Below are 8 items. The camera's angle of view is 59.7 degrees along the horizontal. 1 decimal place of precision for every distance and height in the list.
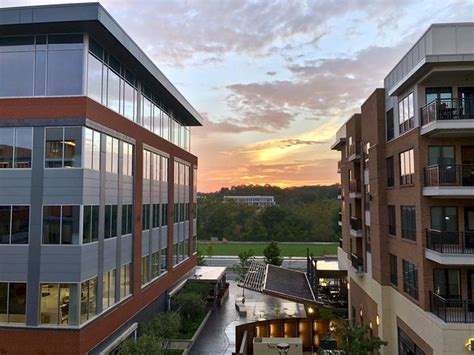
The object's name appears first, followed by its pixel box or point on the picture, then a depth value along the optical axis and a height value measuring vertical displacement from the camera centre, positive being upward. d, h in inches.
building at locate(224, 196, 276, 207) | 4657.0 +82.9
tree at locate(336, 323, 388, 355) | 754.2 -250.4
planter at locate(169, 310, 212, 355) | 935.2 -320.5
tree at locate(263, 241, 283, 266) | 1946.4 -232.0
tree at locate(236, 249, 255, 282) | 1824.6 -270.0
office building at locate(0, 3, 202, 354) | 638.5 +41.5
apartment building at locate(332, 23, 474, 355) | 616.1 +16.0
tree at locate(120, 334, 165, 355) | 692.1 -237.3
